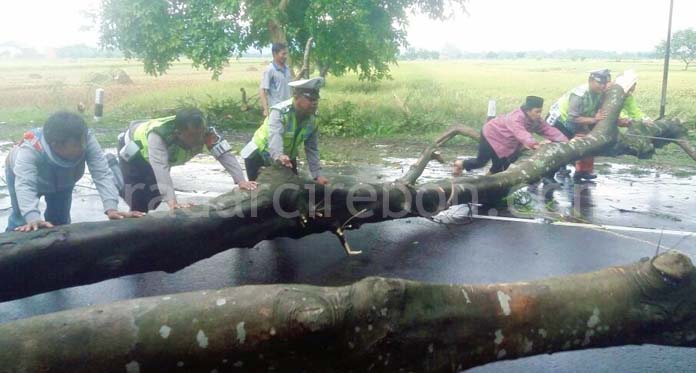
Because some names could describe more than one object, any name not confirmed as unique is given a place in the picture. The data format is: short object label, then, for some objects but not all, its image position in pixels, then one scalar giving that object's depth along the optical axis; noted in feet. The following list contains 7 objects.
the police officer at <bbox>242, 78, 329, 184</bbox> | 17.81
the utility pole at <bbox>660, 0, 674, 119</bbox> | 41.63
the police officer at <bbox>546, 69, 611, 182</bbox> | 27.22
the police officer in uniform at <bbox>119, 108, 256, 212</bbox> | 15.30
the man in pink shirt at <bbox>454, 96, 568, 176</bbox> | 24.04
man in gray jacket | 12.73
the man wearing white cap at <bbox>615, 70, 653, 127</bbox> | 27.22
